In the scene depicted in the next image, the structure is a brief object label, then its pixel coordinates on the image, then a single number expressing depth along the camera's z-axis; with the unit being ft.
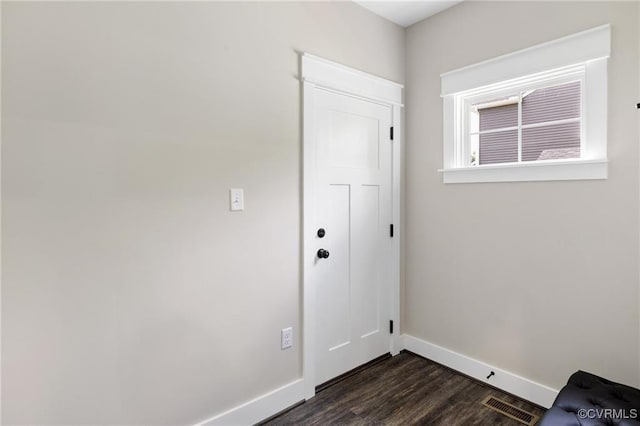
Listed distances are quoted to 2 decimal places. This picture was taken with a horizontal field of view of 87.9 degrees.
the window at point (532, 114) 6.04
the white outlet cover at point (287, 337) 6.66
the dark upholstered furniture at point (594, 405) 4.41
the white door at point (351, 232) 7.38
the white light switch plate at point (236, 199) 5.90
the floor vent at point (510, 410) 6.26
